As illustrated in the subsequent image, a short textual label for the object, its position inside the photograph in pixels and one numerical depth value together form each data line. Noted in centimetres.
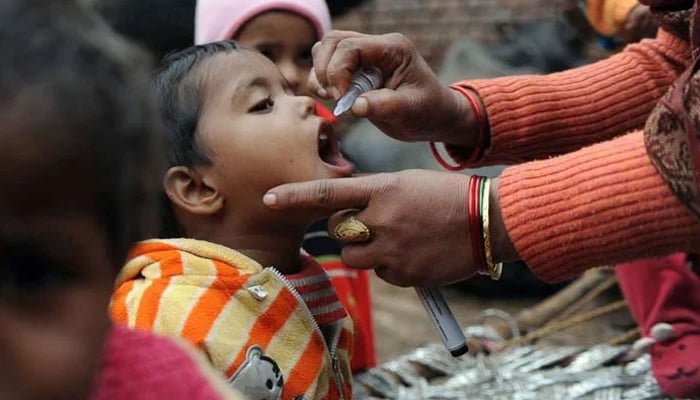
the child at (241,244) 126
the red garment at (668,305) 172
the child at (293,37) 170
